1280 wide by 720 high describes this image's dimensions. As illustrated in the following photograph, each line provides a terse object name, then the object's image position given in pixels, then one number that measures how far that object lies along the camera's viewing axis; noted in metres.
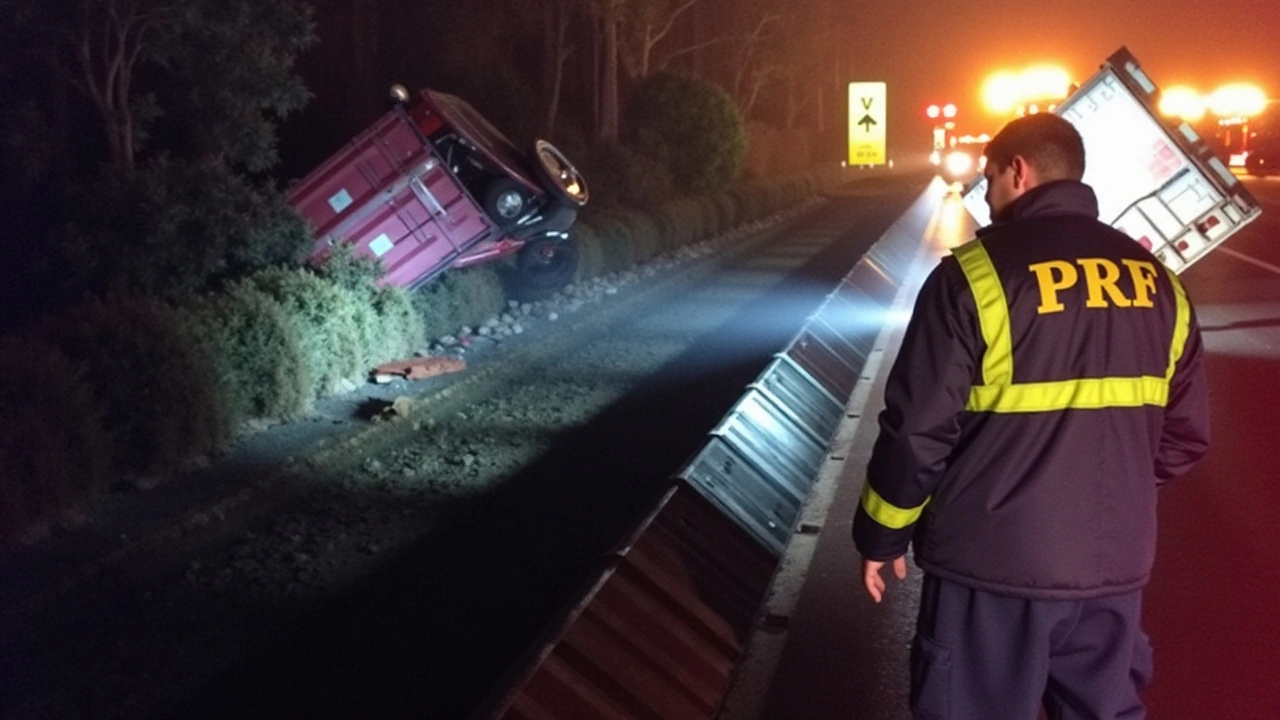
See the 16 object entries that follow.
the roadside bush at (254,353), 8.87
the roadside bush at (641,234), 20.50
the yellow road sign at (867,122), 36.47
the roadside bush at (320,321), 10.23
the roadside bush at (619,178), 22.12
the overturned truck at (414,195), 12.77
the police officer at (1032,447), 3.10
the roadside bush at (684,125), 26.34
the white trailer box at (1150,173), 12.10
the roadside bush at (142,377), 7.68
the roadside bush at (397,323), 11.79
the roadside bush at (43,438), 6.53
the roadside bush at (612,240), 19.02
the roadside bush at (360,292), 11.17
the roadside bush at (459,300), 13.26
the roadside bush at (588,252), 17.62
